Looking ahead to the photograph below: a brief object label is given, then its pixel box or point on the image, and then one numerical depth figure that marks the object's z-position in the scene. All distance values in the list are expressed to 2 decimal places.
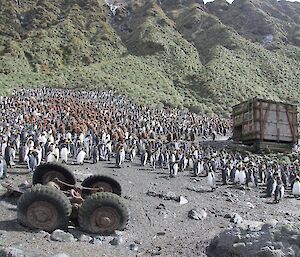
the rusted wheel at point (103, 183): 14.55
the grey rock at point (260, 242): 9.07
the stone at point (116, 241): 11.69
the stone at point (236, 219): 15.07
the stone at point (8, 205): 12.95
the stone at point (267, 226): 10.01
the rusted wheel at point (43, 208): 11.52
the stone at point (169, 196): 17.43
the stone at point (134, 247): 11.58
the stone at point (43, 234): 11.17
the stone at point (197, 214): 15.15
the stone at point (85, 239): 11.47
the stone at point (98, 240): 11.53
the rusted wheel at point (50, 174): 14.59
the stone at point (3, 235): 10.59
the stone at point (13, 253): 9.06
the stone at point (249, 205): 18.11
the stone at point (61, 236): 11.18
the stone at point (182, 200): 16.93
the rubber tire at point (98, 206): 11.86
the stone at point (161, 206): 15.63
